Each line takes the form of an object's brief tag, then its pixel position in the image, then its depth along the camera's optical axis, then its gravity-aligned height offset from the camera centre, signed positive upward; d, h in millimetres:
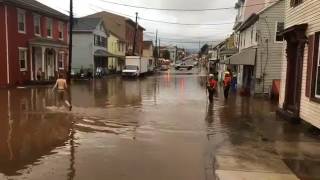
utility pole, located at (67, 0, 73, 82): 24785 +2146
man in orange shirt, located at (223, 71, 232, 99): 18391 -985
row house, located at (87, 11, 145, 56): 56097 +7998
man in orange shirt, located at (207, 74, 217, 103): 16815 -1029
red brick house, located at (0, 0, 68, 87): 21991 +2008
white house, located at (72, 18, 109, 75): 39334 +2896
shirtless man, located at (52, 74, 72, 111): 14200 -848
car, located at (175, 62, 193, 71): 77751 +385
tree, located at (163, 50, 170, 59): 126077 +5963
